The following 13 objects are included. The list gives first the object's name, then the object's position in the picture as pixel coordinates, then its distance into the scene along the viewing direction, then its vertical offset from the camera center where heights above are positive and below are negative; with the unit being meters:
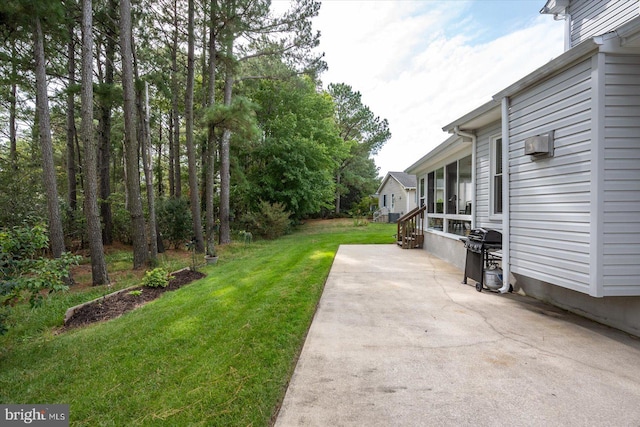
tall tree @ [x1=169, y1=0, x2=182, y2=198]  10.89 +4.81
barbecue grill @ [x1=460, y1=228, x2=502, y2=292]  4.71 -0.83
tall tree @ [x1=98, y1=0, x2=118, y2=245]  9.16 +2.58
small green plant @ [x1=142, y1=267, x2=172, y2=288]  5.50 -1.38
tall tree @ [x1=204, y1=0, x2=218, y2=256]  8.45 +2.17
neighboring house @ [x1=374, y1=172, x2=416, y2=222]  22.25 +0.73
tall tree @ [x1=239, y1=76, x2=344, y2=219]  14.88 +2.84
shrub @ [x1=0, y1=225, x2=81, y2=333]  2.71 -0.60
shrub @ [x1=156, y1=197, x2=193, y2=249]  10.77 -0.55
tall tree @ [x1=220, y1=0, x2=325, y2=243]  9.60 +6.10
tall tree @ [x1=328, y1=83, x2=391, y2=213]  28.81 +8.08
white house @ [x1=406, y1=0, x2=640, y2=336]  3.08 +0.30
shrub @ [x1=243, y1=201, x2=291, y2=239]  13.55 -0.67
